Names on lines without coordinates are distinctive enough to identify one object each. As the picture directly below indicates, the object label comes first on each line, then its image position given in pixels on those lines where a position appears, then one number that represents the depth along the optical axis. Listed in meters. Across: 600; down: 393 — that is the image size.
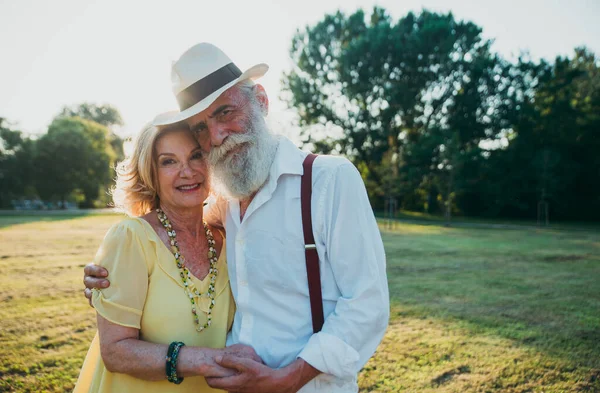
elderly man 1.74
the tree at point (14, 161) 37.22
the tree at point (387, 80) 29.45
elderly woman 1.90
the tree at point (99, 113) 66.88
